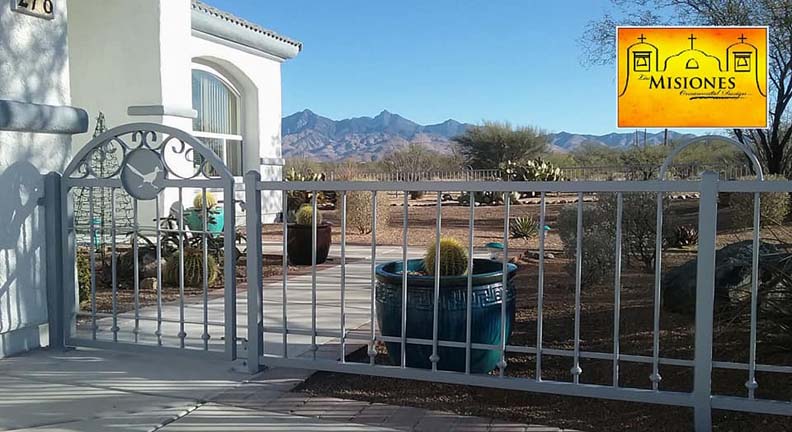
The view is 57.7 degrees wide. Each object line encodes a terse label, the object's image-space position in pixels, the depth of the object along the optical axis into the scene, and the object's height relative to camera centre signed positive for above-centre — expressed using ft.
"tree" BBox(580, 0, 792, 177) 52.90 +11.02
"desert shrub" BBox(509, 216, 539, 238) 45.98 -2.41
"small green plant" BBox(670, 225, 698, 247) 36.45 -2.38
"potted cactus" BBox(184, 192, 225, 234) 35.76 -1.21
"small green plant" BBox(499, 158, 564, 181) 79.61 +2.13
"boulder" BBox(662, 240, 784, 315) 17.08 -2.30
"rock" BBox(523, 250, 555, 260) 34.44 -3.09
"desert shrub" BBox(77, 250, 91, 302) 22.82 -2.77
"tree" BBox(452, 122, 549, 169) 143.23 +9.36
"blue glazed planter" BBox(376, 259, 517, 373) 14.53 -2.50
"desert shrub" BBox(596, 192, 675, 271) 27.94 -1.40
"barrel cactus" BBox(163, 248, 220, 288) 26.53 -2.87
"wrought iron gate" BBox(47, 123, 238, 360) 15.64 -2.20
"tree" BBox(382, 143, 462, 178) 139.23 +6.21
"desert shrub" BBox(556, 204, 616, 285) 24.61 -2.26
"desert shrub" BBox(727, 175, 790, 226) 42.06 -0.98
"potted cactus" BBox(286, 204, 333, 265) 32.65 -2.25
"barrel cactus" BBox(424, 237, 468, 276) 15.35 -1.48
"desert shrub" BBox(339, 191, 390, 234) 47.52 -1.35
